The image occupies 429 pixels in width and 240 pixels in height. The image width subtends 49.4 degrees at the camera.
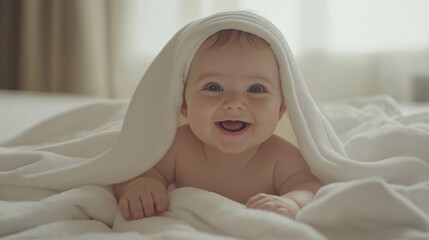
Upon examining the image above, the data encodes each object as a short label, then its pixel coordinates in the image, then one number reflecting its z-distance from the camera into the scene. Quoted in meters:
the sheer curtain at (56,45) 2.90
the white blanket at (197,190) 0.68
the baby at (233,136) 0.98
